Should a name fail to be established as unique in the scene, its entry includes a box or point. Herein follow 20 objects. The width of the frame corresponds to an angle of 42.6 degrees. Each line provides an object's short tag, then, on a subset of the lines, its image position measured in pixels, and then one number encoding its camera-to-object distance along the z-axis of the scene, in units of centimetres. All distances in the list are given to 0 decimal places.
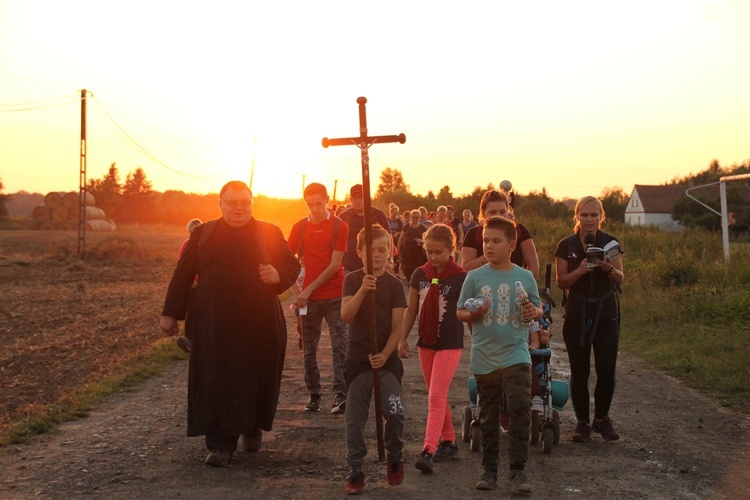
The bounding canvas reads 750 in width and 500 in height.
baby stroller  706
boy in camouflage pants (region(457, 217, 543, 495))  604
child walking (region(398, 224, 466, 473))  652
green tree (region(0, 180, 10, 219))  9725
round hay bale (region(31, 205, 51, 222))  8044
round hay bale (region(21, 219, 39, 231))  8127
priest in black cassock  685
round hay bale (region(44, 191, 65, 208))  8075
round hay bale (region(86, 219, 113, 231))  8556
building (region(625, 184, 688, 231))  10156
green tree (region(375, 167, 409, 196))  10206
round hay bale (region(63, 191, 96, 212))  8081
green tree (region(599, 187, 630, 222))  8077
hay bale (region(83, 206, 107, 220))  8862
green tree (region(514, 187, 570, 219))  5727
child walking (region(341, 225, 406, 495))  596
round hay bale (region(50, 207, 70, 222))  8044
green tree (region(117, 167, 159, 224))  12231
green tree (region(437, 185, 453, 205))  6456
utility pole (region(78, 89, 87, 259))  3693
